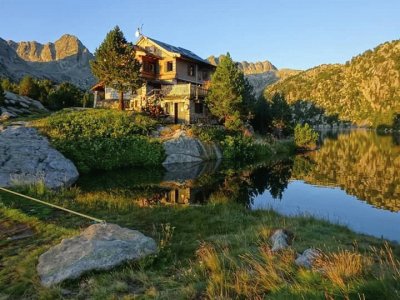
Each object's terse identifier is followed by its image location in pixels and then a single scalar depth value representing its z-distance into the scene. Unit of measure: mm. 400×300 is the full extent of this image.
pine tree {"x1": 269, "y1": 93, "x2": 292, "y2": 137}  68750
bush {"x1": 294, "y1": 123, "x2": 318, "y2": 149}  63125
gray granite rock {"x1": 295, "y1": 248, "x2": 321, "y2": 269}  7186
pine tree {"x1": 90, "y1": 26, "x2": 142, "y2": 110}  46719
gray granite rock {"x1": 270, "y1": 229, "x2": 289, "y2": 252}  9192
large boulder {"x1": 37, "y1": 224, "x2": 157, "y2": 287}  8109
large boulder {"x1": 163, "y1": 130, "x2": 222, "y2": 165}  42625
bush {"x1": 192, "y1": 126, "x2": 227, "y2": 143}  46094
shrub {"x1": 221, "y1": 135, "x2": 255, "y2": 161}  47312
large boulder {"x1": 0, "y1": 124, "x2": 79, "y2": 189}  27453
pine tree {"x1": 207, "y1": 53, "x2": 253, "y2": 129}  49219
